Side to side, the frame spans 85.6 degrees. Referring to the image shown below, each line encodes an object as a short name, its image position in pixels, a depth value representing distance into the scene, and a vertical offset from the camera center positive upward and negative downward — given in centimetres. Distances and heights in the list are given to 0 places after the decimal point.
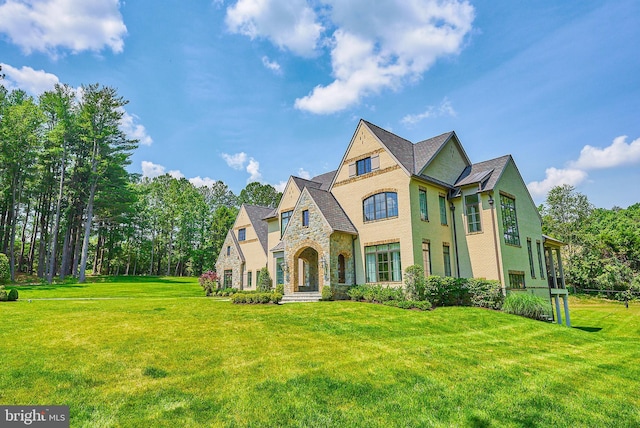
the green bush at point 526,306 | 1595 -164
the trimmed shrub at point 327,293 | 1805 -102
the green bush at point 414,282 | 1659 -48
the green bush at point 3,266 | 1859 +65
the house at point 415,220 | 1853 +293
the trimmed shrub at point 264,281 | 2401 -47
